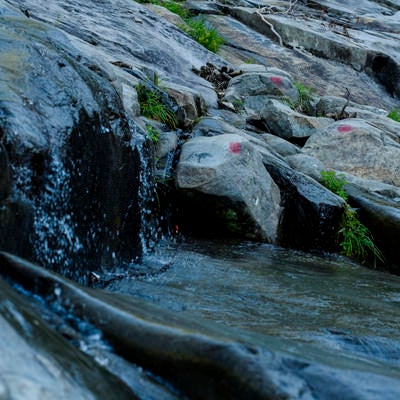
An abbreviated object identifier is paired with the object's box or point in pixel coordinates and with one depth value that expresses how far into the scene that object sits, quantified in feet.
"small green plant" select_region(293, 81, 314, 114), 34.27
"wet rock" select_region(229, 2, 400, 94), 48.91
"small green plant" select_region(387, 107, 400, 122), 38.55
